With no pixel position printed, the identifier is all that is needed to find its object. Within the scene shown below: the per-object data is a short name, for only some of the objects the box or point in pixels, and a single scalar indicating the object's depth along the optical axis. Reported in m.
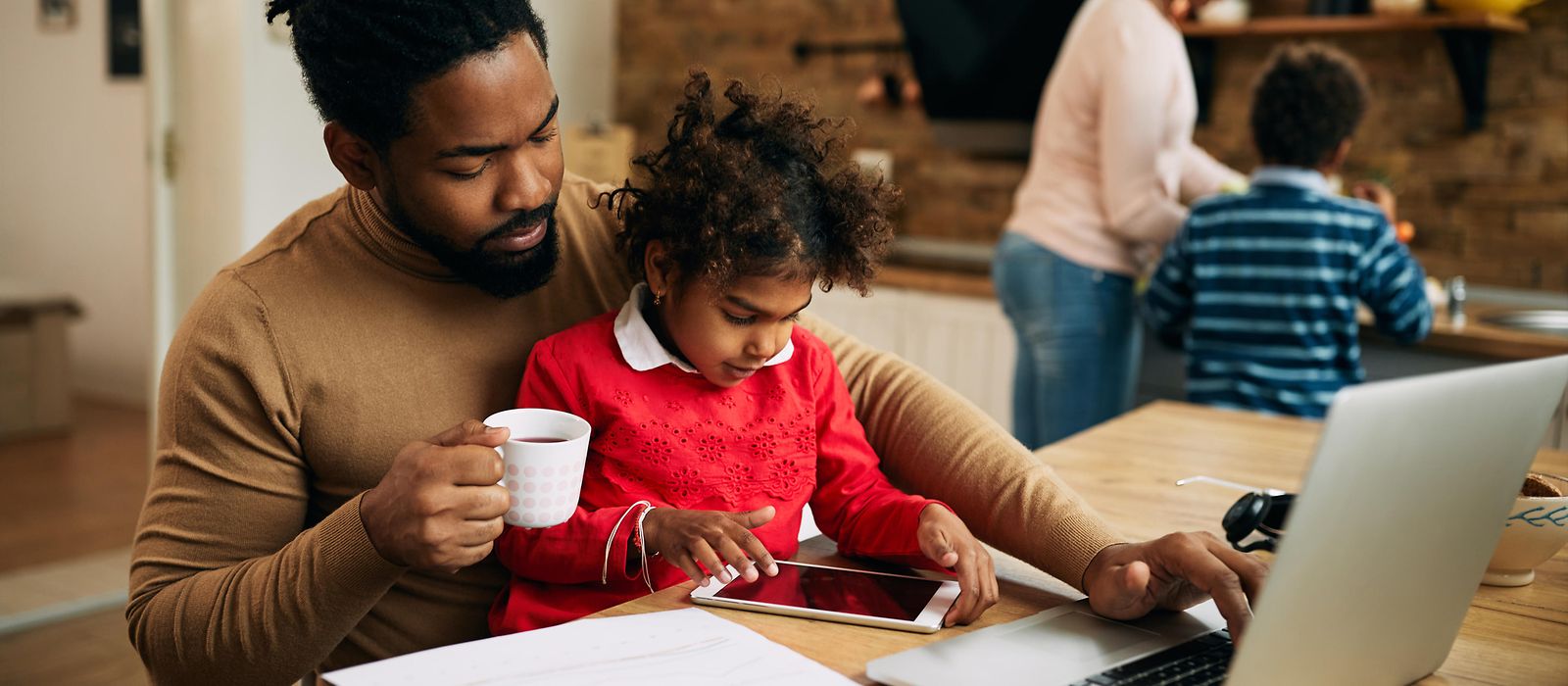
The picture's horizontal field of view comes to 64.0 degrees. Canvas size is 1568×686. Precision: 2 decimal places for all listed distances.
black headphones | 1.17
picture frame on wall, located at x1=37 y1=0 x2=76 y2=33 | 5.02
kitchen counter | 2.50
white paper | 0.86
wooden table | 0.96
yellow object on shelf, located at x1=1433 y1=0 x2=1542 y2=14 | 2.85
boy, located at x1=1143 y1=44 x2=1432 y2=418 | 2.34
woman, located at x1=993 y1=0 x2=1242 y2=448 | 2.63
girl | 1.13
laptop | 0.68
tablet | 0.99
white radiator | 3.47
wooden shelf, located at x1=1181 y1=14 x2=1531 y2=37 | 2.88
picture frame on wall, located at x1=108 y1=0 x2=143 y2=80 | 4.80
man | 0.99
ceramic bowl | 1.10
